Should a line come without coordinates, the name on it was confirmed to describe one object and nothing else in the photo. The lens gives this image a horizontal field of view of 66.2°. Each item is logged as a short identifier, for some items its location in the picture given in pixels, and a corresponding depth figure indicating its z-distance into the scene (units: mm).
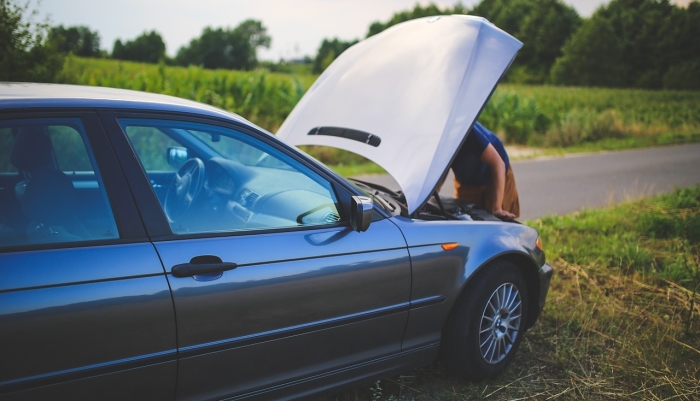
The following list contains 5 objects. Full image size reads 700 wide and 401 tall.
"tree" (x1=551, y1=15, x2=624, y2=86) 59938
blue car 1970
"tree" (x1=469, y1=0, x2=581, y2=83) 70500
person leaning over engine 4277
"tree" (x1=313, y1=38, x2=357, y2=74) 90425
